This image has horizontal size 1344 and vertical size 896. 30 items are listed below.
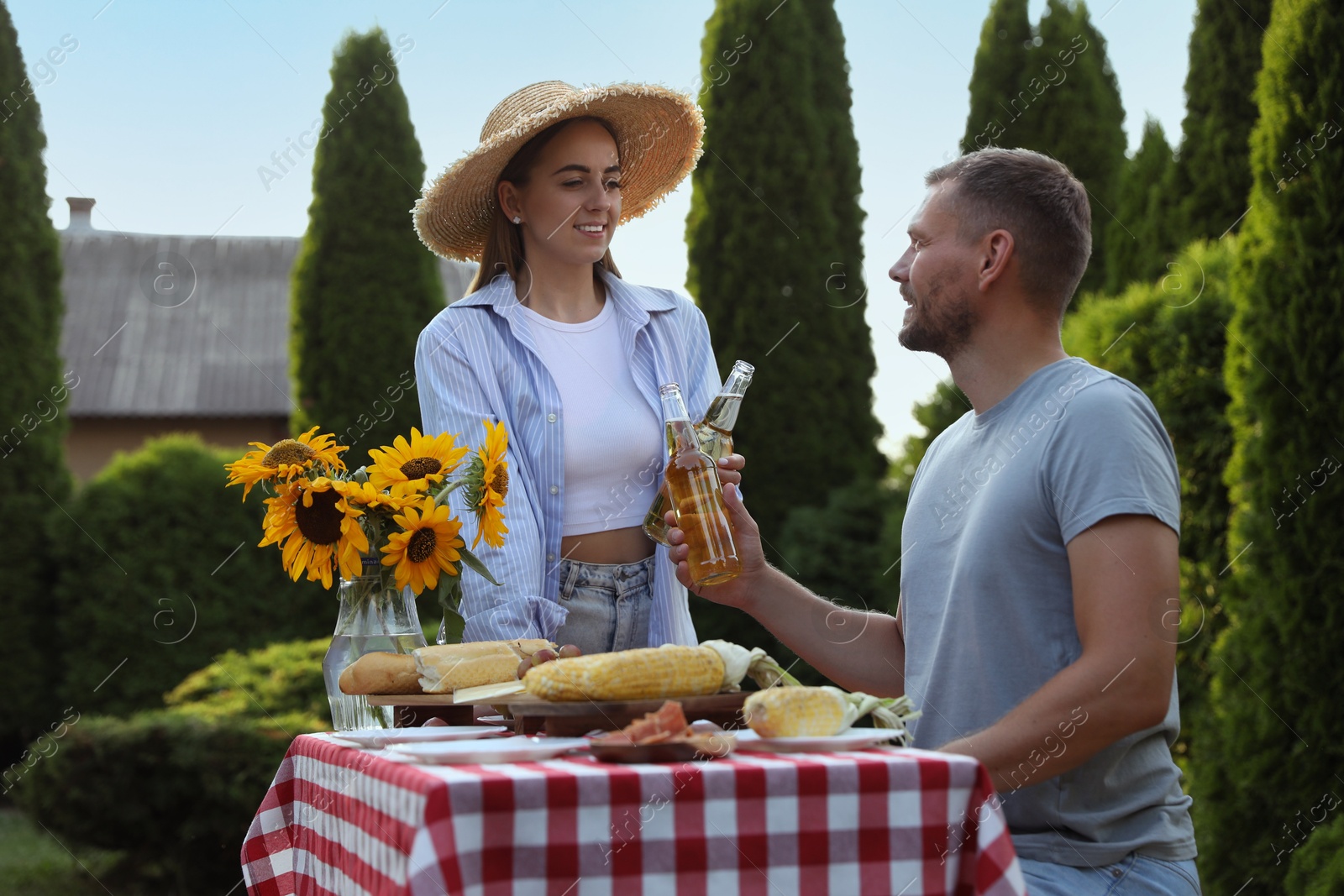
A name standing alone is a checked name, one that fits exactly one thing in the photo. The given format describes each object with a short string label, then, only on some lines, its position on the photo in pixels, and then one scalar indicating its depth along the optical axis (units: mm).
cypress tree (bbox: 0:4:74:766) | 9172
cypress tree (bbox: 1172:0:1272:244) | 9133
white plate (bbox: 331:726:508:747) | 1688
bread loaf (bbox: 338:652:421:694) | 1905
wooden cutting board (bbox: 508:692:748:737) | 1552
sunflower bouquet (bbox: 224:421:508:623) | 2049
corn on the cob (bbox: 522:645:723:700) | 1565
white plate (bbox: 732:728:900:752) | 1489
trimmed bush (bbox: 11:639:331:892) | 6160
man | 1858
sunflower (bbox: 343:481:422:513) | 2021
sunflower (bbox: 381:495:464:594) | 2057
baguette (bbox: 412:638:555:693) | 1874
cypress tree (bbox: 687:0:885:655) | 9766
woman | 2672
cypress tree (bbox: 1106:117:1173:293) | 9477
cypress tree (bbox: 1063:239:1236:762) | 5188
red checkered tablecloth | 1320
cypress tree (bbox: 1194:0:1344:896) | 3979
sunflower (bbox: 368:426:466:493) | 2100
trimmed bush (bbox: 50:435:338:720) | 9398
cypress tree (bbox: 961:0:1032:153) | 10539
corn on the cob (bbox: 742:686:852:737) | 1518
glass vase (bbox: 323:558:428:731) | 2084
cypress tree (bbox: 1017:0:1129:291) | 10586
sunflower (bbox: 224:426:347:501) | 2111
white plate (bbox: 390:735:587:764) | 1435
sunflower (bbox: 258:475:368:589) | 2037
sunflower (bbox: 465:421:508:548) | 2172
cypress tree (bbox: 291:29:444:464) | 9766
